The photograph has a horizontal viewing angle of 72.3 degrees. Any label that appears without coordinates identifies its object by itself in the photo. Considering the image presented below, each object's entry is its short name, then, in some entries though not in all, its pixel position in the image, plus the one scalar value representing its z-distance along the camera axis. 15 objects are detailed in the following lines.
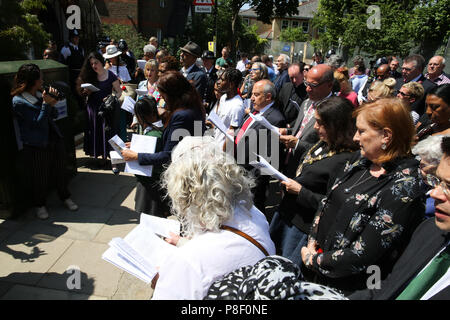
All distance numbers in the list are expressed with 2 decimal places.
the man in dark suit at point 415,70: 5.12
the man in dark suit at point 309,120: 3.01
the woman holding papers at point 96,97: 5.20
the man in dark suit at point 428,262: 1.31
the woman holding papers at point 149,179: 2.96
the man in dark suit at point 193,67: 5.37
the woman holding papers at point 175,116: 2.77
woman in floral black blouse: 1.58
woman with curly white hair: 1.25
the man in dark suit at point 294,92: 5.14
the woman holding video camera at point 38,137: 3.56
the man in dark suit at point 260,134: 3.33
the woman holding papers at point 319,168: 2.30
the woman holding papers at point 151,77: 5.19
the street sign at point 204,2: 11.15
